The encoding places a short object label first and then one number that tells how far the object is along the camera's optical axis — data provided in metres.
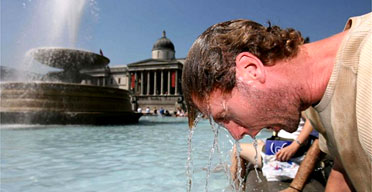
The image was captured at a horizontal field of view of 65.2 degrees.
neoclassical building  56.69
